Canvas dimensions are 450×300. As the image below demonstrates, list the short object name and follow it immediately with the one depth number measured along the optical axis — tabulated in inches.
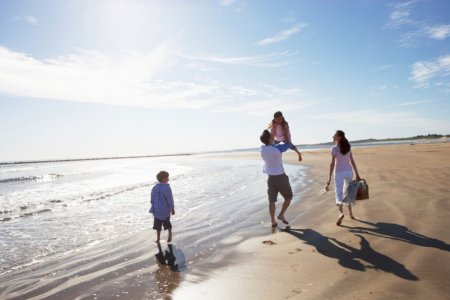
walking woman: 316.2
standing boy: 296.2
